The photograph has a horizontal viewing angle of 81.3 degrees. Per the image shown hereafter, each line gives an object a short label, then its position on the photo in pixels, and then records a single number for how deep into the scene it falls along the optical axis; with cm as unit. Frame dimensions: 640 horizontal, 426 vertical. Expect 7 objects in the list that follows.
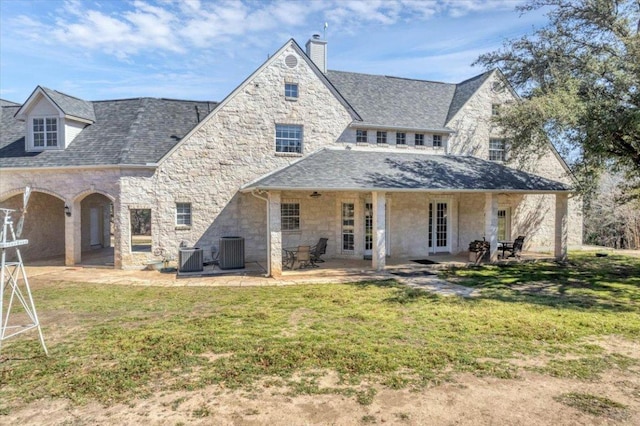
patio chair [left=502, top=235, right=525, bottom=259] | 1719
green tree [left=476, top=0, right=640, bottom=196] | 1244
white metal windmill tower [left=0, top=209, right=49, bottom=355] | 590
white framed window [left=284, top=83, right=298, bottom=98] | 1728
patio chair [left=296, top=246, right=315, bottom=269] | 1493
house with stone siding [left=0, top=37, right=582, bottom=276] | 1566
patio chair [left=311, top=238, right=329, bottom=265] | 1584
